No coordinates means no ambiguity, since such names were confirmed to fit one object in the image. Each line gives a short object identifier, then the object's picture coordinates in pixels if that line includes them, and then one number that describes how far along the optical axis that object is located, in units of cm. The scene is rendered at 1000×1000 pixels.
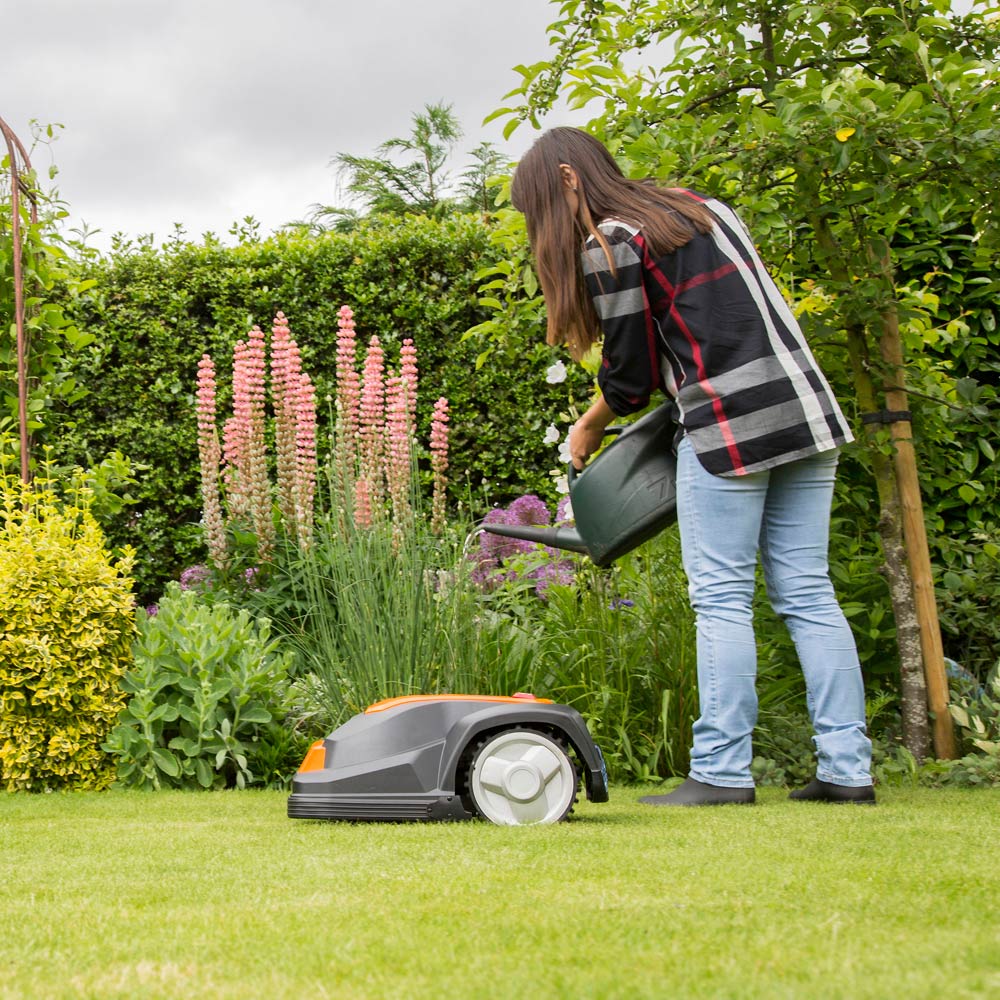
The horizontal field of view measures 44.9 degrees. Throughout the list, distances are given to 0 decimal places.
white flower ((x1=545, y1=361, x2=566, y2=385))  464
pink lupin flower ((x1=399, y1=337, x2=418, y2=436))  468
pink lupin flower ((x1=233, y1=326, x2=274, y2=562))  485
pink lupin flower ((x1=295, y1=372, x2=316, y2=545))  457
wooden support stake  362
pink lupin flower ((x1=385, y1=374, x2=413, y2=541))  413
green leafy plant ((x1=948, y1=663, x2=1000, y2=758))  349
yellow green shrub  372
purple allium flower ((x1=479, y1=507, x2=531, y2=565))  504
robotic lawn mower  264
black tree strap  365
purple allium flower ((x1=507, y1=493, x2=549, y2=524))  557
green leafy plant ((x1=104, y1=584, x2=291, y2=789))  374
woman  283
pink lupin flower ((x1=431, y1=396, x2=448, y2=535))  442
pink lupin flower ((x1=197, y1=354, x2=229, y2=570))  483
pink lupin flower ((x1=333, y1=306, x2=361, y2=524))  416
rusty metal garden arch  443
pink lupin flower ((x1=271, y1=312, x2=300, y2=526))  484
